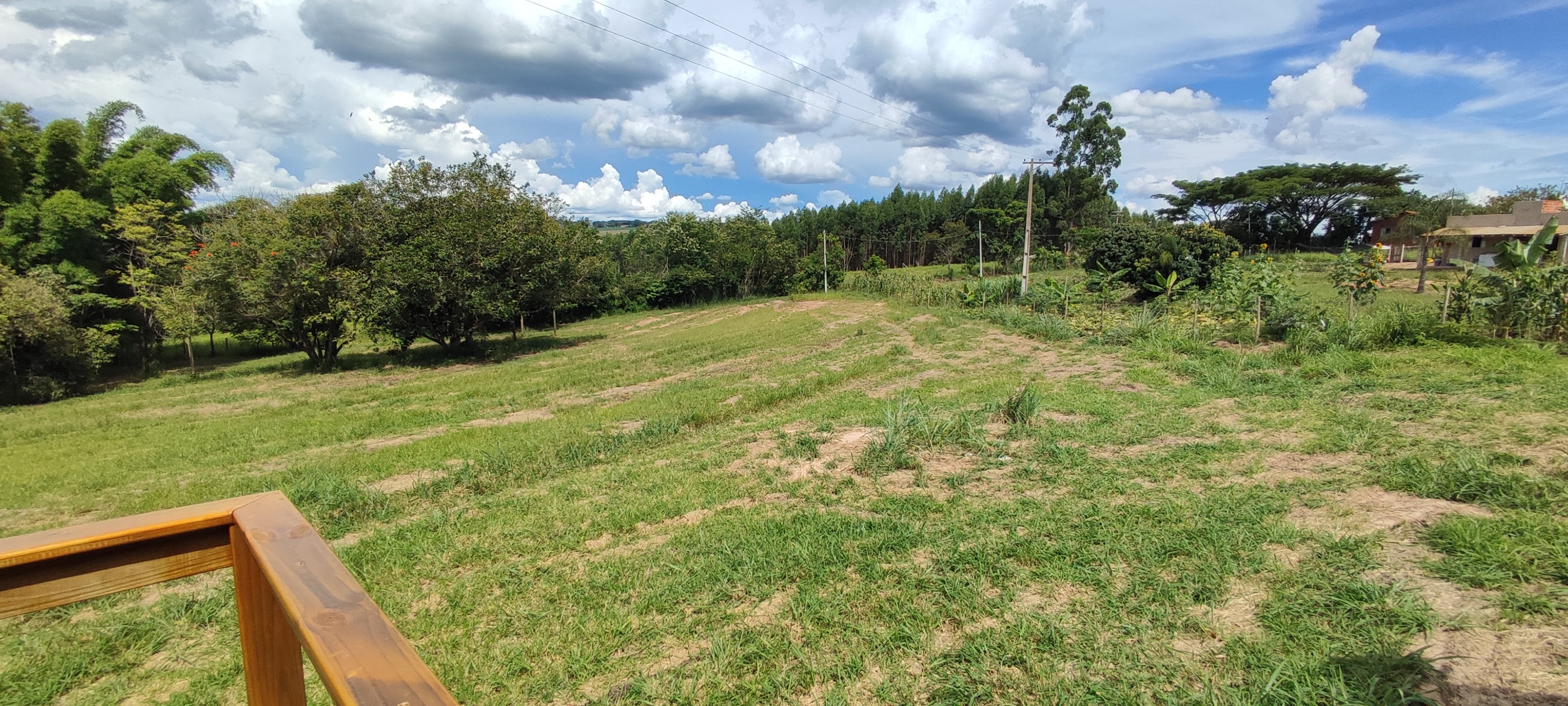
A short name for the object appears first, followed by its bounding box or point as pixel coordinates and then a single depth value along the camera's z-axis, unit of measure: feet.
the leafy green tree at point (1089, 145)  132.16
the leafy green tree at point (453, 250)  55.67
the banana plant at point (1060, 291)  57.41
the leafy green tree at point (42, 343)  48.03
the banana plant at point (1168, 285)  50.11
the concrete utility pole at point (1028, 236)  67.77
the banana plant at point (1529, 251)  30.07
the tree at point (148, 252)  62.03
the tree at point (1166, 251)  65.26
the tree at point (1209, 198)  136.67
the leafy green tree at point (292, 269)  55.06
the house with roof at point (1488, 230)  84.79
